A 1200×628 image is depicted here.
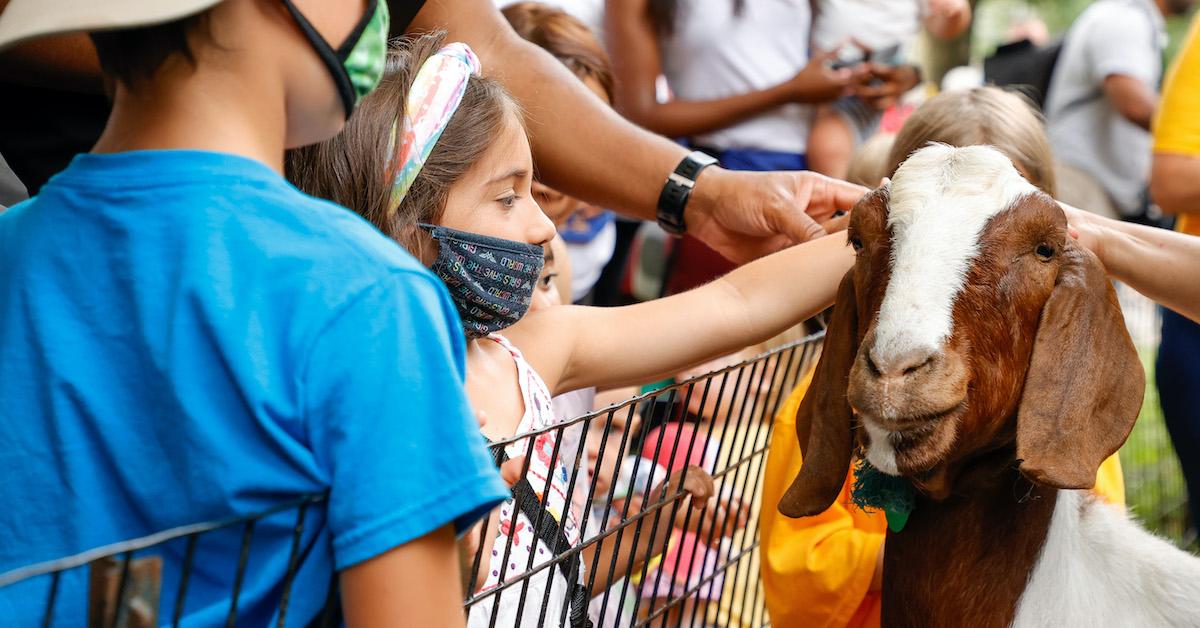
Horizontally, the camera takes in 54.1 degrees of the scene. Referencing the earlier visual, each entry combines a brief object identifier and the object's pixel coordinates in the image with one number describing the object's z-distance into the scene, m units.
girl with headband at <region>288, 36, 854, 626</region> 1.93
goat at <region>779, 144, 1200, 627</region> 1.66
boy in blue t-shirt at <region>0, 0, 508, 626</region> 1.15
